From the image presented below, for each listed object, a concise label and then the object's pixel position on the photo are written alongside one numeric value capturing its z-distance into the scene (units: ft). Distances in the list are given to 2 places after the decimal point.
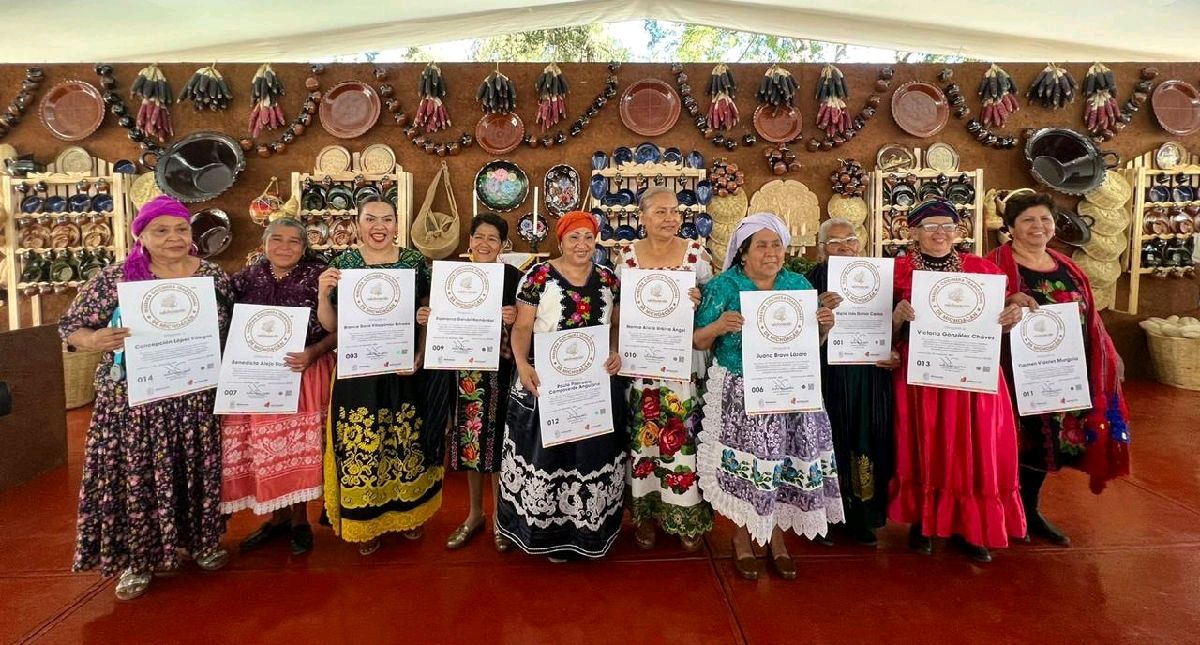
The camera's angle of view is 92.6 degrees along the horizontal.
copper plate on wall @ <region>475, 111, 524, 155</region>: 17.40
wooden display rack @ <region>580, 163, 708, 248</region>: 16.51
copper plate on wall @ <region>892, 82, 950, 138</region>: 17.71
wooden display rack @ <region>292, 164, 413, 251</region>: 16.56
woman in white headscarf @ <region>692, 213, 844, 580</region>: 7.18
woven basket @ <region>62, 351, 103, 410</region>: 15.92
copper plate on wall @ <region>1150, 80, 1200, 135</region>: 18.35
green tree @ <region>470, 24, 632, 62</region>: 31.96
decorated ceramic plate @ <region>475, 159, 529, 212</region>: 17.42
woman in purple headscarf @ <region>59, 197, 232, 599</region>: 7.02
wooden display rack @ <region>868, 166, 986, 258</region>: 17.02
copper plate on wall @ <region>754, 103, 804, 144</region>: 17.57
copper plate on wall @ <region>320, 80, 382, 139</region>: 17.11
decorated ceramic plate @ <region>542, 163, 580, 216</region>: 17.43
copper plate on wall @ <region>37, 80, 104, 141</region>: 17.01
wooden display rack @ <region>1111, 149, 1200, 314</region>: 18.07
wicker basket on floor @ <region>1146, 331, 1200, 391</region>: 17.47
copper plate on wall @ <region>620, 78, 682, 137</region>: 17.42
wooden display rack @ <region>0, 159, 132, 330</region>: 16.58
